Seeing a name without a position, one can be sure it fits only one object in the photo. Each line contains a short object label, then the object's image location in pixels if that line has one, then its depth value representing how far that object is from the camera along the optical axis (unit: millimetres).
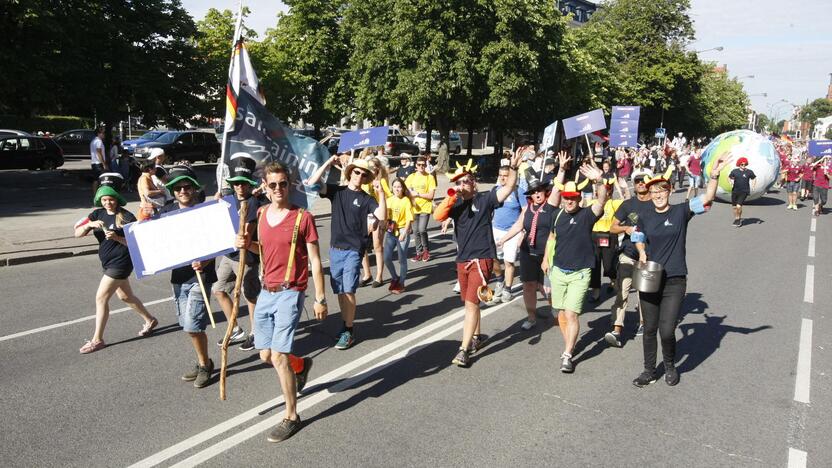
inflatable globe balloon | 20688
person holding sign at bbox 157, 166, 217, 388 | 5305
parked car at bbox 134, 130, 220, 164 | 29077
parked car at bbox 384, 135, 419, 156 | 42072
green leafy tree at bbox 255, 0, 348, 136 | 33094
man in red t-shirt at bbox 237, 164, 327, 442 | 4453
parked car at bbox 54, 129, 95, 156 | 33156
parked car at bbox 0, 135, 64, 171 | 24484
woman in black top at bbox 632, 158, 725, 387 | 5539
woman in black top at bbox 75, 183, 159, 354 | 5898
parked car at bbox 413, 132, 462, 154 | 45625
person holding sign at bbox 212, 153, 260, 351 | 6336
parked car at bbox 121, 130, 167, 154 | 30161
